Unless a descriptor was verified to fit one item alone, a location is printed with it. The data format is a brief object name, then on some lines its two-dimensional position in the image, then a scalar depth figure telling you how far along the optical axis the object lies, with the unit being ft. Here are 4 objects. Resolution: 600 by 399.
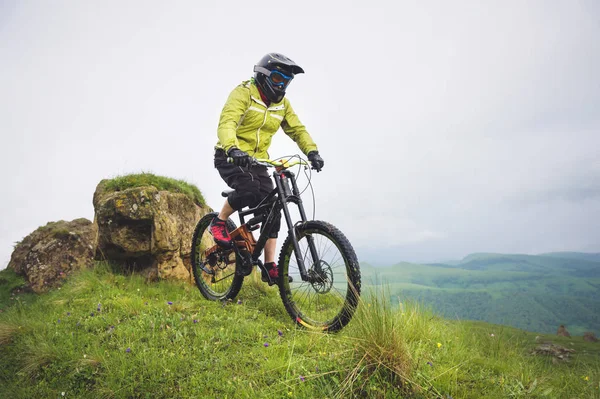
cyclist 17.21
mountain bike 13.53
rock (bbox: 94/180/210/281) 25.86
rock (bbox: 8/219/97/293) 36.04
